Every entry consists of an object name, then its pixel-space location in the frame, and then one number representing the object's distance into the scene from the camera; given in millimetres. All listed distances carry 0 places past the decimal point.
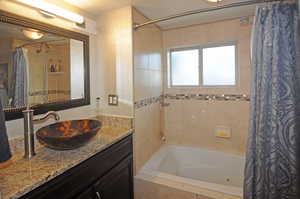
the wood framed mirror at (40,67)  1155
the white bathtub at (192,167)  1747
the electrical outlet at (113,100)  1871
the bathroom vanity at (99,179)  942
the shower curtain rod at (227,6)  1262
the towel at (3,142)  907
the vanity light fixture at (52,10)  1251
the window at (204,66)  2344
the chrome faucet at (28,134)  1110
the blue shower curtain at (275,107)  1100
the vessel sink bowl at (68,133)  1078
